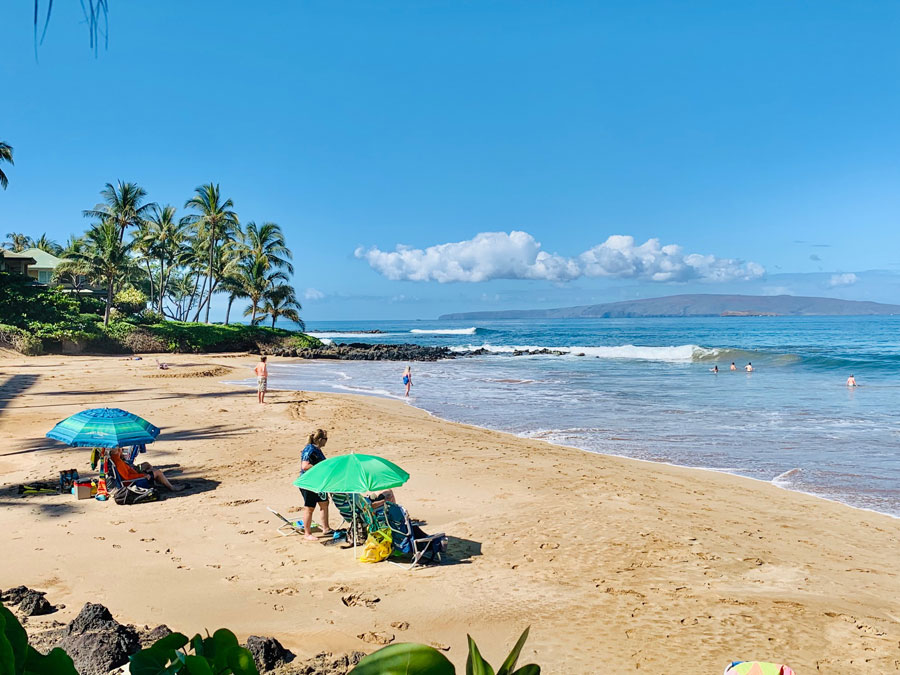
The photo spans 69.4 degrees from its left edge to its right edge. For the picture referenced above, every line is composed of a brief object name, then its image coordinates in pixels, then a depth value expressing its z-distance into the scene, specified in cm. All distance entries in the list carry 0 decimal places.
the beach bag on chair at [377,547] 729
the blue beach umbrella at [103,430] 933
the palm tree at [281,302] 5153
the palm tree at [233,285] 5122
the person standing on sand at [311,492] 802
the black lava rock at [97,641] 451
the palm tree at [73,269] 4086
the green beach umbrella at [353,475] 719
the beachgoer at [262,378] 1966
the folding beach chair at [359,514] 752
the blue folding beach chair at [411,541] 720
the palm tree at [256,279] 5069
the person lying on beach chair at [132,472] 948
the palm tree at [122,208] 4669
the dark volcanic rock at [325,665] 474
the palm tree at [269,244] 5231
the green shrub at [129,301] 4828
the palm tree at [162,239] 4862
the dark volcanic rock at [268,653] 473
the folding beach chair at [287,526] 815
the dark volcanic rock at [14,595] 569
